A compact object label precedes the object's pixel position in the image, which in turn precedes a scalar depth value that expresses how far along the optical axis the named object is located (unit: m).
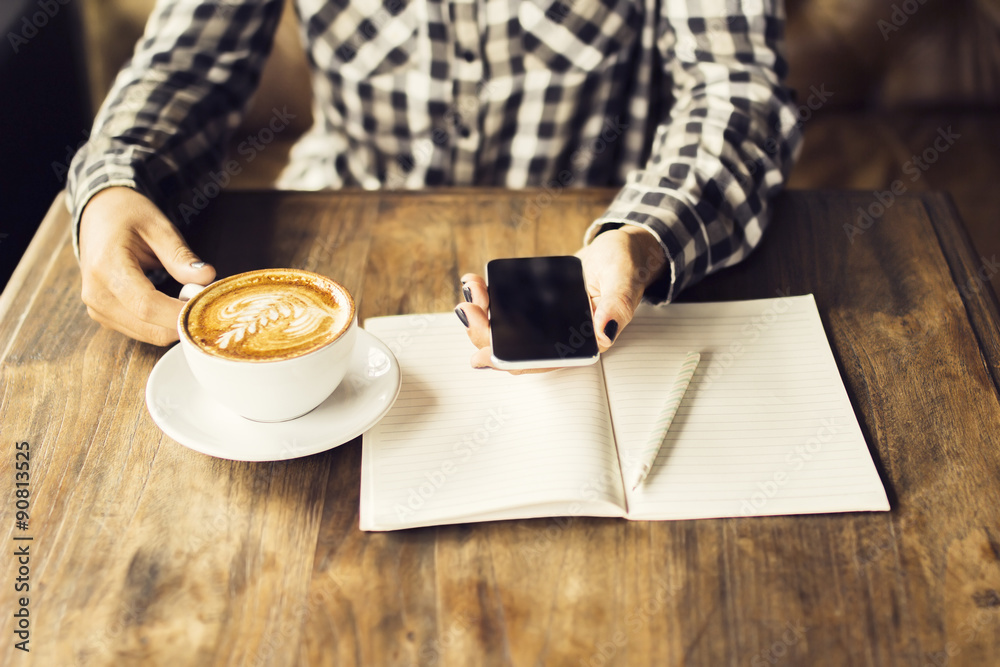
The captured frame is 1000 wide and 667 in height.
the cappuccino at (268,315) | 0.56
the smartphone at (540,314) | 0.61
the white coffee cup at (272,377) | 0.53
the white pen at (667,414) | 0.58
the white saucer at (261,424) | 0.56
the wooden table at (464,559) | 0.47
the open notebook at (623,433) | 0.55
